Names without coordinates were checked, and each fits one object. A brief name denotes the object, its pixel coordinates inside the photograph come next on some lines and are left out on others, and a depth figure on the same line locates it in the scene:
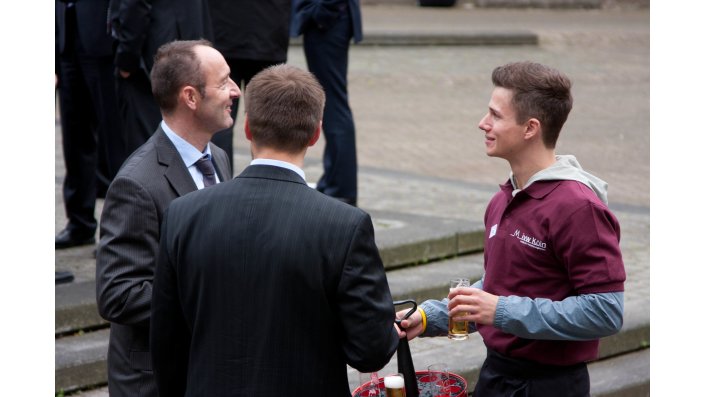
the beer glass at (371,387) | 7.16
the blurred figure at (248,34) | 14.09
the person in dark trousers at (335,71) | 15.60
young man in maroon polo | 6.76
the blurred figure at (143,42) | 12.16
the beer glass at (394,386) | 6.84
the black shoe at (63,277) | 12.41
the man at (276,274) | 5.96
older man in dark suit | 7.17
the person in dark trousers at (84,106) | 13.91
